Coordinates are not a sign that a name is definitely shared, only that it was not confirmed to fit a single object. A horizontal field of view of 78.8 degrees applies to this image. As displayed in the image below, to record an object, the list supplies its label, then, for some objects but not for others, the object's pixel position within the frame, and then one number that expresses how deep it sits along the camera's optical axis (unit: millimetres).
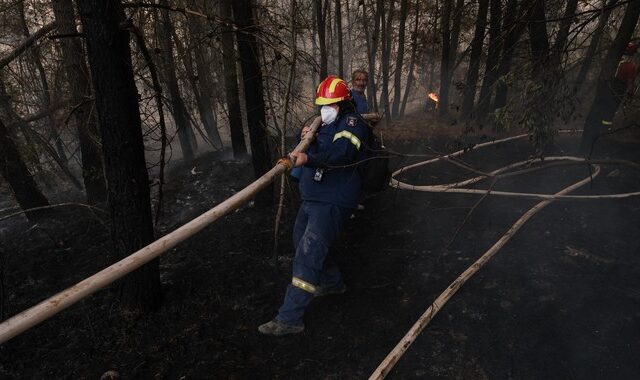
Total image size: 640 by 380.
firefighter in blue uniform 3518
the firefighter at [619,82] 6887
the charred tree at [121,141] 3043
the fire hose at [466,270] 3010
